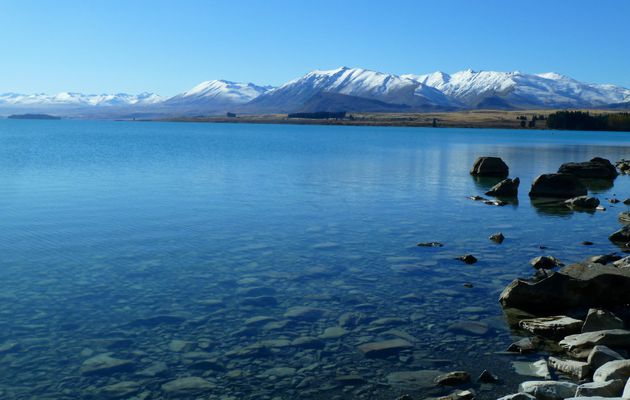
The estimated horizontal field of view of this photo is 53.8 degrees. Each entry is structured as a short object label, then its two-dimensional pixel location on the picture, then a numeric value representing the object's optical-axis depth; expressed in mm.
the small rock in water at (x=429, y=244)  22828
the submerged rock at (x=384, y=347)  12811
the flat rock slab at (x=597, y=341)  12648
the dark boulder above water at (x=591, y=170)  52375
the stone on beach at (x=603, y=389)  10008
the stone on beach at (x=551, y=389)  10305
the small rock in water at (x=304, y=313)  14711
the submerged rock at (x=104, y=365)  11703
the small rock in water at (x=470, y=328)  14125
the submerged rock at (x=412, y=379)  11430
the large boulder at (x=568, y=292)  15609
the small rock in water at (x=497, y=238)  24125
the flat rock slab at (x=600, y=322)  13523
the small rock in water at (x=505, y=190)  39469
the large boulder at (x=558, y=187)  39219
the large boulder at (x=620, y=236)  24838
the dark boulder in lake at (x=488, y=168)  53219
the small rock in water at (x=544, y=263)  19766
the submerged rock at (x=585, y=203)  34469
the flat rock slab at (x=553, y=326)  13992
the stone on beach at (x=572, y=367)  11688
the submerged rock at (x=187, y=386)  11008
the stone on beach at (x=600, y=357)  11703
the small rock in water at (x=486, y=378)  11590
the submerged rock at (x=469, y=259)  20359
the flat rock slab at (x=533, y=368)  11773
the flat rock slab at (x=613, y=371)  10641
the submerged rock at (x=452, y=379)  11469
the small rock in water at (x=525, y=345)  13094
